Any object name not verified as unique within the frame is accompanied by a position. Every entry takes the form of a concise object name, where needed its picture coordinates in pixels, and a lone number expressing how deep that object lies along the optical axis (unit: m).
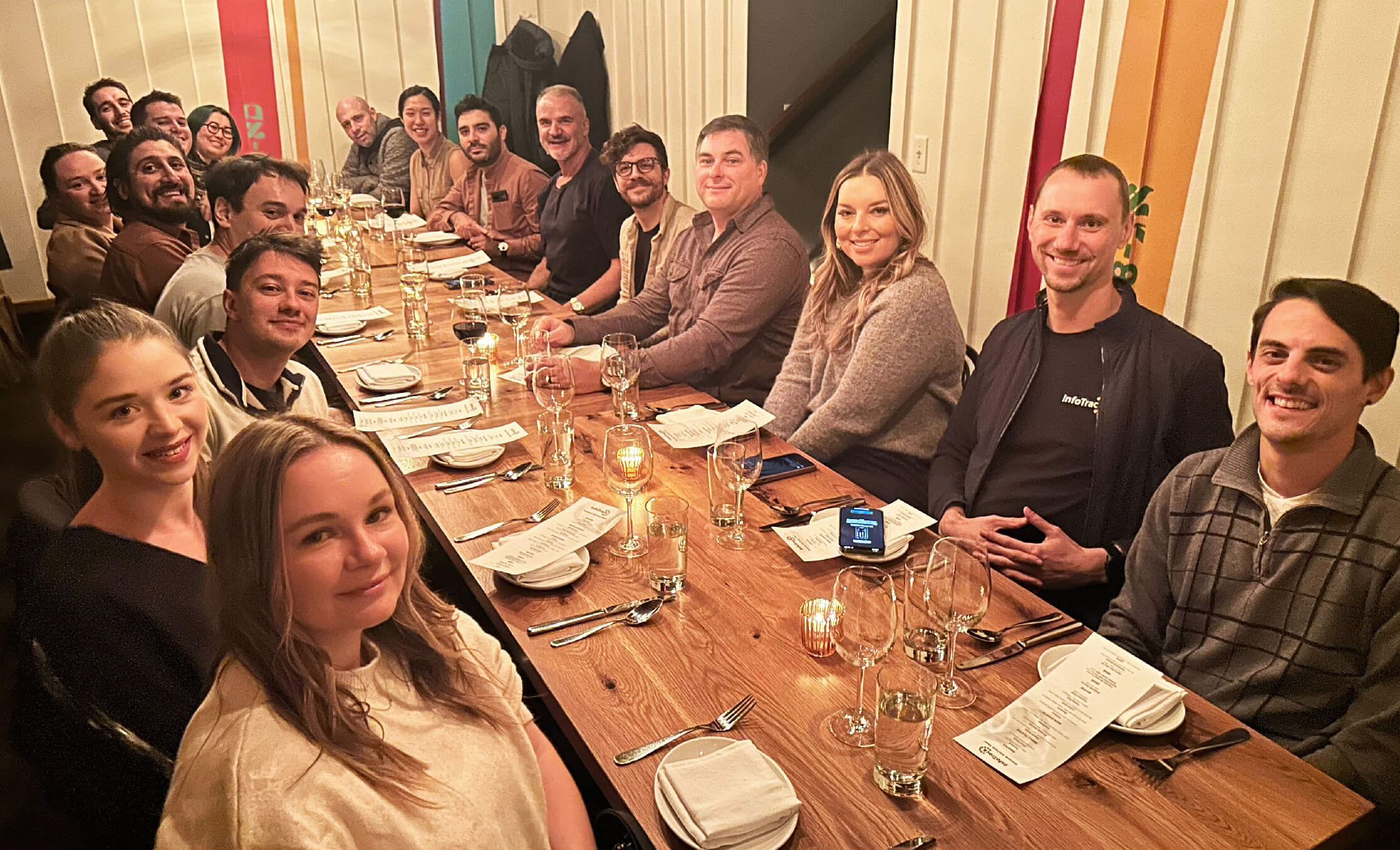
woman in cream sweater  0.99
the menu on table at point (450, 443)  2.18
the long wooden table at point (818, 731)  1.16
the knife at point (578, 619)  1.55
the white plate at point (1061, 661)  1.30
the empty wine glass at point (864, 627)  1.33
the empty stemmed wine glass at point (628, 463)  1.79
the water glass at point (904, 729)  1.20
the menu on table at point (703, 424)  2.25
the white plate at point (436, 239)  4.73
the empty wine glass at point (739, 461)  1.82
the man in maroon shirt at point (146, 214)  3.31
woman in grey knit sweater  2.47
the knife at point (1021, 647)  1.46
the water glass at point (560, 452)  2.05
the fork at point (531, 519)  1.83
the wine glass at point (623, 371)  2.39
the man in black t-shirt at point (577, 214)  4.39
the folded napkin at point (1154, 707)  1.31
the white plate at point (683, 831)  1.13
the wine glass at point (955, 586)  1.48
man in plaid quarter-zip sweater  1.46
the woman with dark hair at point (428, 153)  5.80
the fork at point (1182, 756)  1.24
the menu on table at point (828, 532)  1.75
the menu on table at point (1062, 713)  1.27
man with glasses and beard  3.68
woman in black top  1.28
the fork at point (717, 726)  1.27
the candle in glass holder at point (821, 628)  1.49
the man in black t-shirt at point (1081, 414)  2.06
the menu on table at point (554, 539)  1.69
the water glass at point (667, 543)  1.64
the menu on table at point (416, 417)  2.37
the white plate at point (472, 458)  2.13
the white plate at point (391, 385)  2.64
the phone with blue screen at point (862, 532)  1.74
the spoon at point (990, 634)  1.51
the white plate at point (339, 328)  3.22
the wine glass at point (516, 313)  2.89
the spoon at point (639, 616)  1.52
